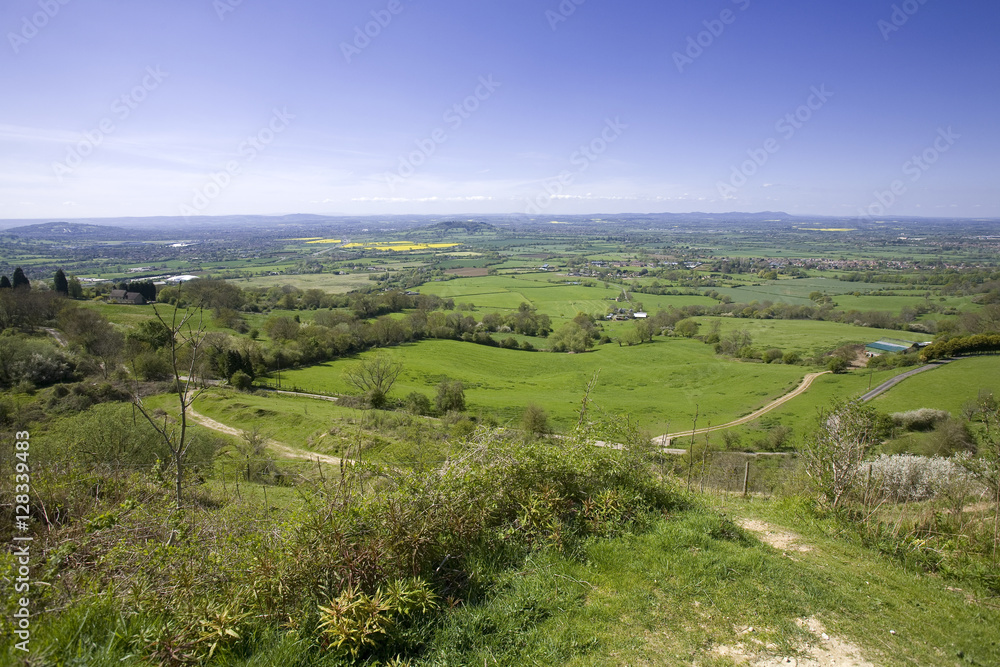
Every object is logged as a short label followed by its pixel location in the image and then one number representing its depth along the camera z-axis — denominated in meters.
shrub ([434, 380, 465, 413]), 40.34
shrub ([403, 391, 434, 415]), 39.88
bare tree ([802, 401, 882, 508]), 8.10
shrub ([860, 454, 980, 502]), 7.61
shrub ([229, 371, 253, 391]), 41.25
